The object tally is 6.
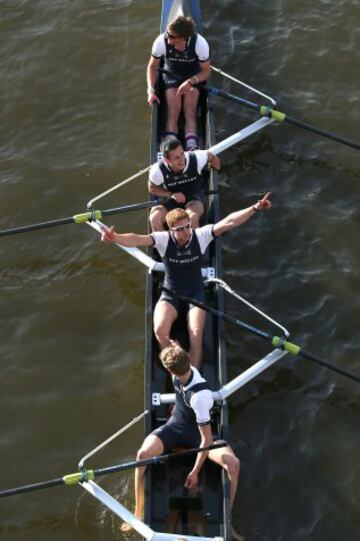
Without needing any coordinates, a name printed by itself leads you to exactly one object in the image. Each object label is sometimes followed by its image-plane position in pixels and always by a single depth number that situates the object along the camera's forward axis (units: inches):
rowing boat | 641.6
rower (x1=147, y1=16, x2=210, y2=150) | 893.8
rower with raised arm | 718.5
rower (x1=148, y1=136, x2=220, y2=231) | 793.6
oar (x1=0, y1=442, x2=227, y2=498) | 629.6
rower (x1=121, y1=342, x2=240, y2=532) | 614.9
